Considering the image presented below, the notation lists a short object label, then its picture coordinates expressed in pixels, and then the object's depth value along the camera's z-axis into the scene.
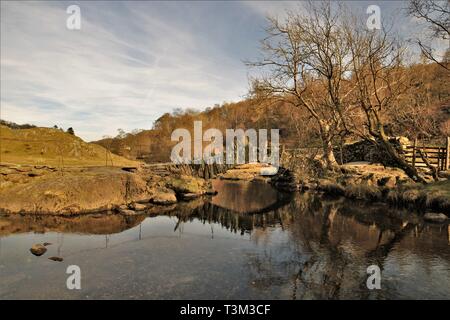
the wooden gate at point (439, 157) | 21.82
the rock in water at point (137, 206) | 16.44
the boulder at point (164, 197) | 18.46
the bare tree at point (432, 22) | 16.34
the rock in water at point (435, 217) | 13.69
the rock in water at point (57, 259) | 9.29
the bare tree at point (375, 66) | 18.55
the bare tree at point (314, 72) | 22.67
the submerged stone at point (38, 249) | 9.80
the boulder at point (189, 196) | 20.50
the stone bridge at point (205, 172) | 25.53
